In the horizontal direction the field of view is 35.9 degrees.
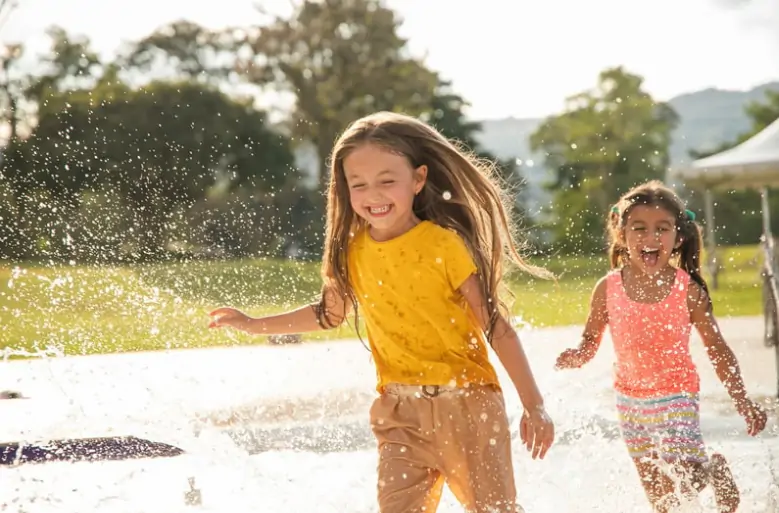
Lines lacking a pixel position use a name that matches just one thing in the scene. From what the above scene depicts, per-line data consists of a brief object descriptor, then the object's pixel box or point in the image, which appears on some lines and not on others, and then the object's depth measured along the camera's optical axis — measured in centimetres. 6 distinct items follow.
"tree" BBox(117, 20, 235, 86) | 3284
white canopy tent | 946
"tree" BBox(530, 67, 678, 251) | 4056
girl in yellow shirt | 294
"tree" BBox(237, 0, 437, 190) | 3188
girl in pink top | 368
